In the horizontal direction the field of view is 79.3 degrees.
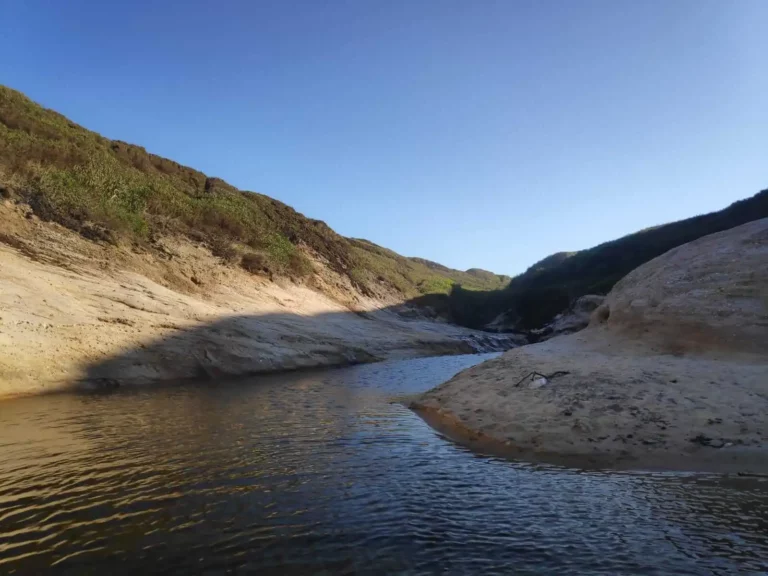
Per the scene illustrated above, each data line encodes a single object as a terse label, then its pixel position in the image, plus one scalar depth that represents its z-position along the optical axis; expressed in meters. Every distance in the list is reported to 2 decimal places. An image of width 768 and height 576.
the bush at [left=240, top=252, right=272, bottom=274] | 29.64
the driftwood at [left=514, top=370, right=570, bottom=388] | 10.21
